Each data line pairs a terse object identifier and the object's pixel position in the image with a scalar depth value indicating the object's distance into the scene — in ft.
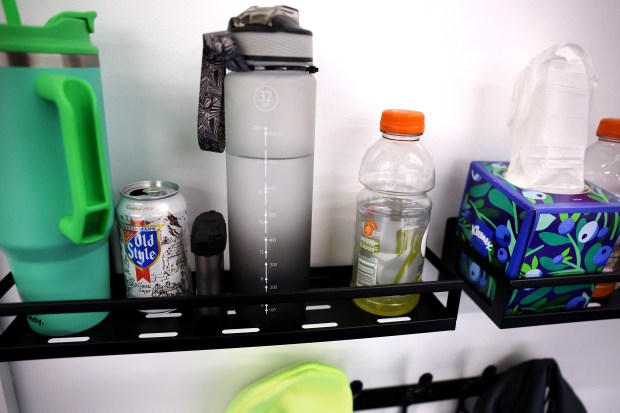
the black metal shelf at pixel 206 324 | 1.32
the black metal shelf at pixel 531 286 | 1.57
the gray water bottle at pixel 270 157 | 1.24
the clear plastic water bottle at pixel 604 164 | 1.85
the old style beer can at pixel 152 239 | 1.39
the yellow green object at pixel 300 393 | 1.94
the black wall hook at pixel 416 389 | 2.23
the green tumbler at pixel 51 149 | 1.07
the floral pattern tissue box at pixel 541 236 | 1.51
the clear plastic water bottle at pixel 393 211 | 1.57
